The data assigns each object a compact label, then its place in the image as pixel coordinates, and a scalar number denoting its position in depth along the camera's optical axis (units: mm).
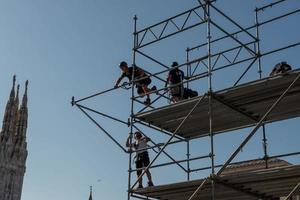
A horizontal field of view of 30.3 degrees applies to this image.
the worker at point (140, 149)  12758
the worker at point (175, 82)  12580
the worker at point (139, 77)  13055
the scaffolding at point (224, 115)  10086
